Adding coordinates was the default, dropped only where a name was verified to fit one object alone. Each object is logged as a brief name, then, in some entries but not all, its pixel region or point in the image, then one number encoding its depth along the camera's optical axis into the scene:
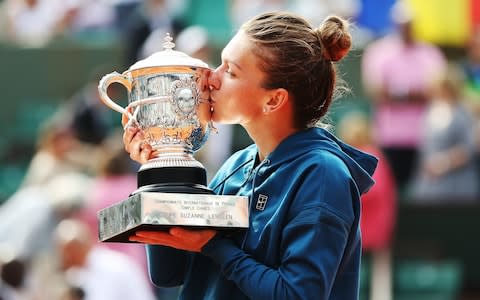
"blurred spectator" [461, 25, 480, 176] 20.95
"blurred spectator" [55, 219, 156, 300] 14.73
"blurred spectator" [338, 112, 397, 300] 17.67
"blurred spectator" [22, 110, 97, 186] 18.74
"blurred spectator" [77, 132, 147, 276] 16.67
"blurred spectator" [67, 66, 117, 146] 20.06
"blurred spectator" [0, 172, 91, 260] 16.77
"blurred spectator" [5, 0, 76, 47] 22.45
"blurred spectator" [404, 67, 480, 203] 18.98
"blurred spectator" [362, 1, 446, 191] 19.62
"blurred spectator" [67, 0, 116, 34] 22.64
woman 6.21
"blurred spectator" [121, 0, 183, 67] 20.45
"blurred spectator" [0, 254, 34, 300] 14.59
